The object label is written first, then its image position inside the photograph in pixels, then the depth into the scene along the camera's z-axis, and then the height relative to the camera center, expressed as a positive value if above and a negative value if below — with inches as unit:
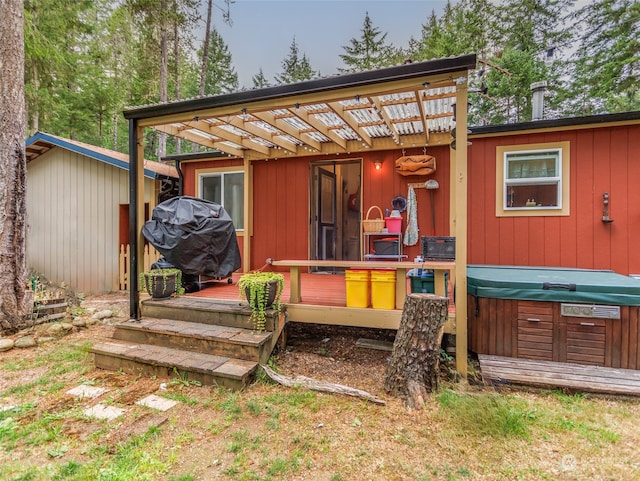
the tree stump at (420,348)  106.2 -36.6
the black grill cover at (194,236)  165.2 +0.8
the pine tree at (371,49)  590.6 +342.8
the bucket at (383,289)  133.4 -21.5
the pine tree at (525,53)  457.1 +262.7
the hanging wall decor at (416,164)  205.6 +45.9
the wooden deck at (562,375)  104.8 -47.8
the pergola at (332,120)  116.4 +59.4
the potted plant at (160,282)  155.5 -21.6
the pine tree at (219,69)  681.0 +361.0
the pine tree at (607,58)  388.2 +222.3
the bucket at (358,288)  137.2 -21.7
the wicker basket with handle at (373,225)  210.5 +7.7
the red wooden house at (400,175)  129.9 +40.1
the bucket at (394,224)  210.8 +8.2
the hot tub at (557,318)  116.0 -31.3
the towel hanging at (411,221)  209.6 +10.1
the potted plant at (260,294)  129.6 -22.9
